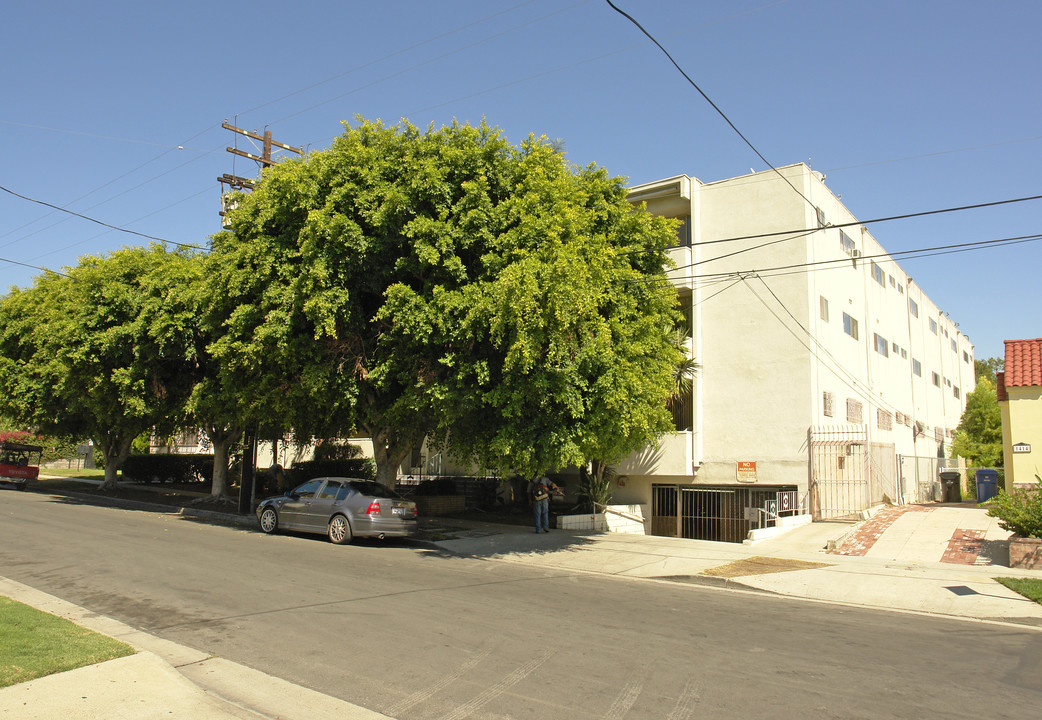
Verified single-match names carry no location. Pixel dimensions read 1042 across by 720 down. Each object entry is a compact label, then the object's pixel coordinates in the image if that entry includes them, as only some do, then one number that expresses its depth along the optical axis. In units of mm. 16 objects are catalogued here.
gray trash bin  29766
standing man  17594
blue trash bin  24781
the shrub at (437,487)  24422
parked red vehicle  32719
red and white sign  20281
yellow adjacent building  17641
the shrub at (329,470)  28109
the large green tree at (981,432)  34156
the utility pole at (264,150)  28531
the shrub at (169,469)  37375
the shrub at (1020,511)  12579
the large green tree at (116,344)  20734
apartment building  19953
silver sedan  15352
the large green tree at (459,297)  13383
